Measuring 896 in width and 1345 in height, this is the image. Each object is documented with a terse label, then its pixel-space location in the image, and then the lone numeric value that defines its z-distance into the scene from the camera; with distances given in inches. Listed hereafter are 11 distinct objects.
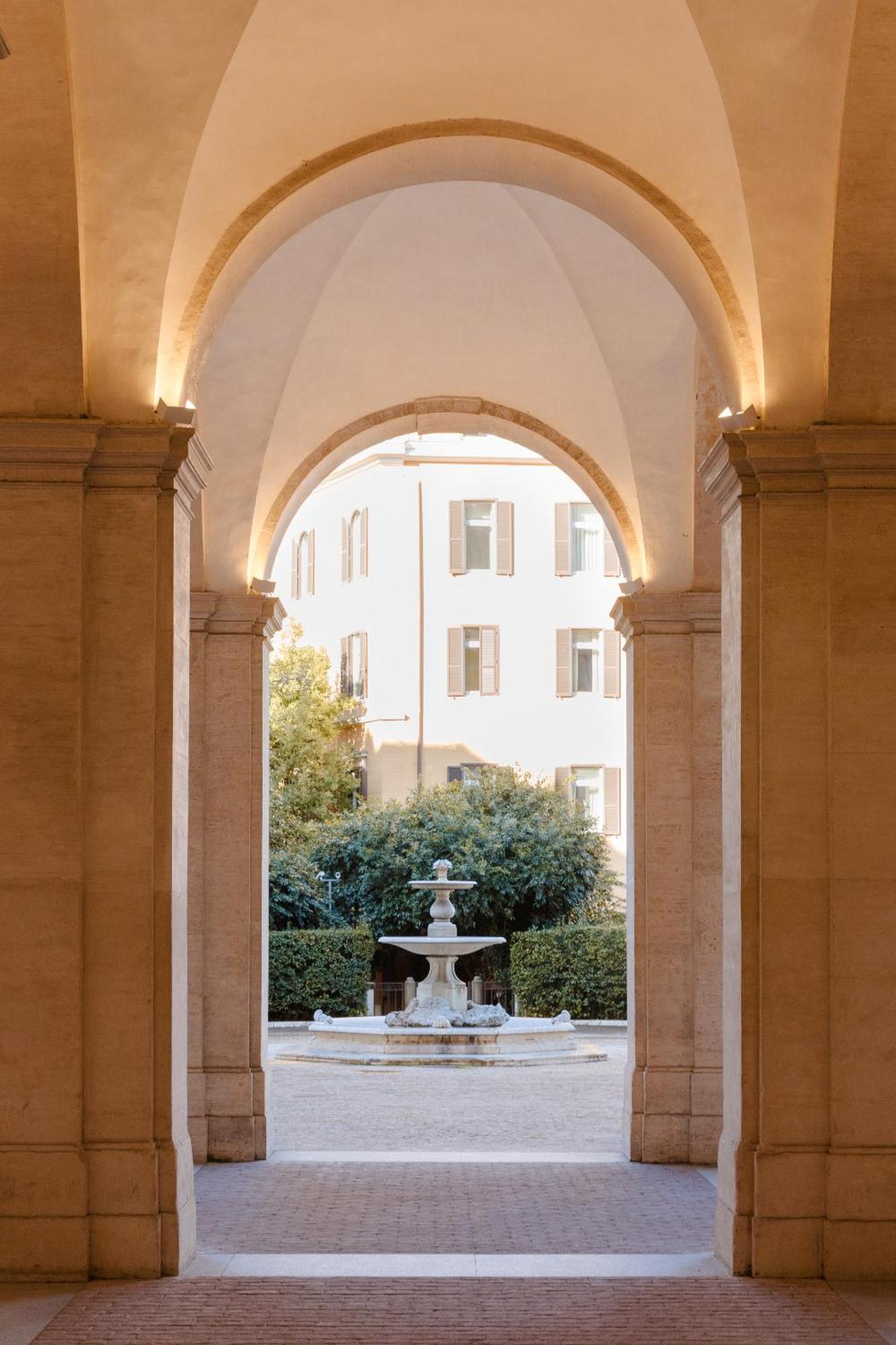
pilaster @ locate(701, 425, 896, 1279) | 341.7
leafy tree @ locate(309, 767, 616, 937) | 1173.7
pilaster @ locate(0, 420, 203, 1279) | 336.5
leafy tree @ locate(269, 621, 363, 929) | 1378.0
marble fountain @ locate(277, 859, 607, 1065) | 864.3
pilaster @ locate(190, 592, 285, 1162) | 549.6
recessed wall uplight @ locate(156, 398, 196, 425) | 357.1
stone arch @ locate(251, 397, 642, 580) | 579.2
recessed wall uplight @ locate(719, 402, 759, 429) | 361.7
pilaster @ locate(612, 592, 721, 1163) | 546.9
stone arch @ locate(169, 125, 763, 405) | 374.3
